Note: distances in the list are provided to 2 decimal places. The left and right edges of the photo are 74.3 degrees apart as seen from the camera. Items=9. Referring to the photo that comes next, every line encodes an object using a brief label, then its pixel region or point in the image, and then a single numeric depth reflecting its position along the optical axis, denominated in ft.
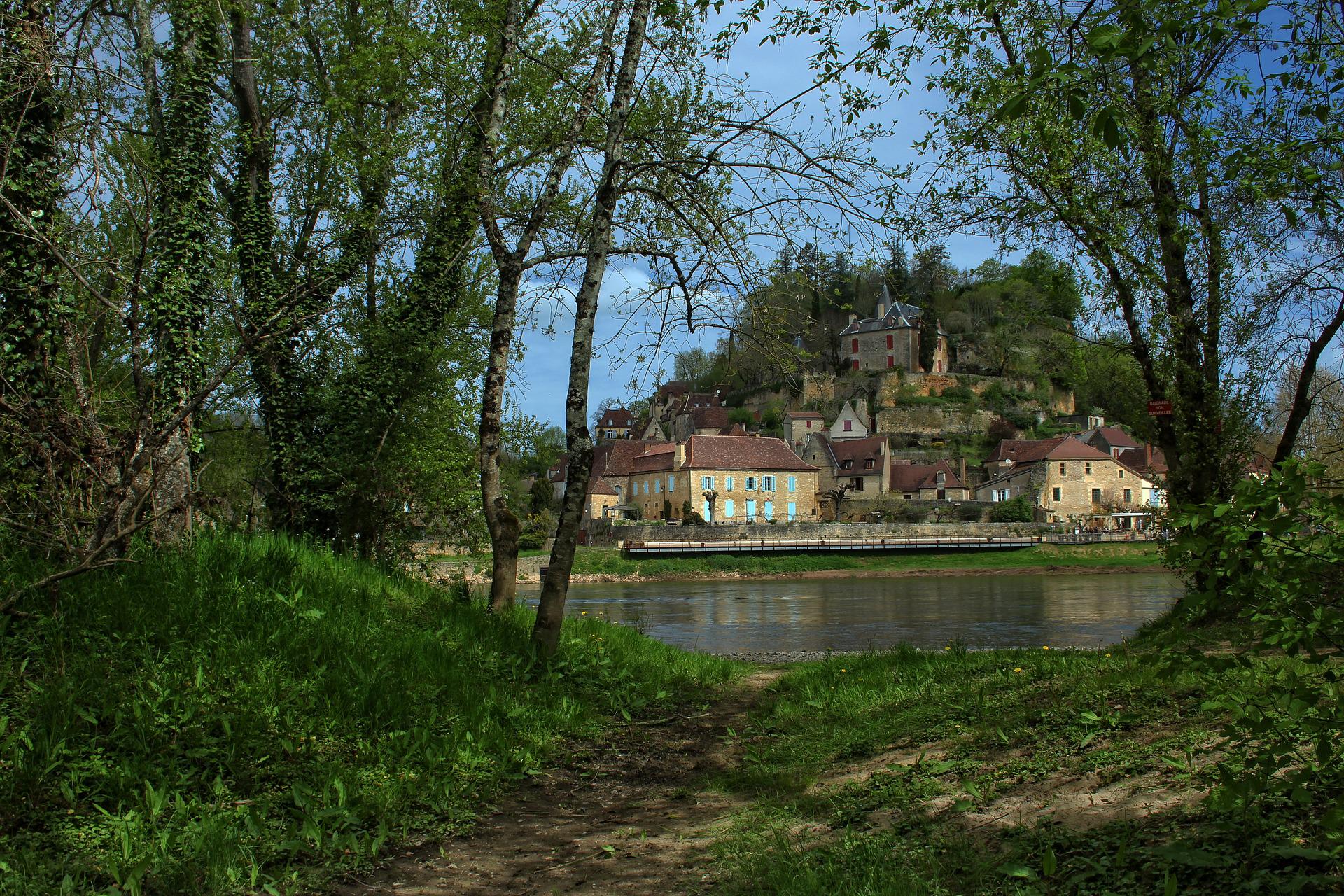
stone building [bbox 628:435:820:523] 223.30
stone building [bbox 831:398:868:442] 328.29
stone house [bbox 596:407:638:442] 401.80
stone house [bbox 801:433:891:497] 277.85
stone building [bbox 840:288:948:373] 360.07
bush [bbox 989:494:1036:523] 230.48
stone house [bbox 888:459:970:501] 276.82
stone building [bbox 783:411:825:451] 314.96
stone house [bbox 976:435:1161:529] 245.65
